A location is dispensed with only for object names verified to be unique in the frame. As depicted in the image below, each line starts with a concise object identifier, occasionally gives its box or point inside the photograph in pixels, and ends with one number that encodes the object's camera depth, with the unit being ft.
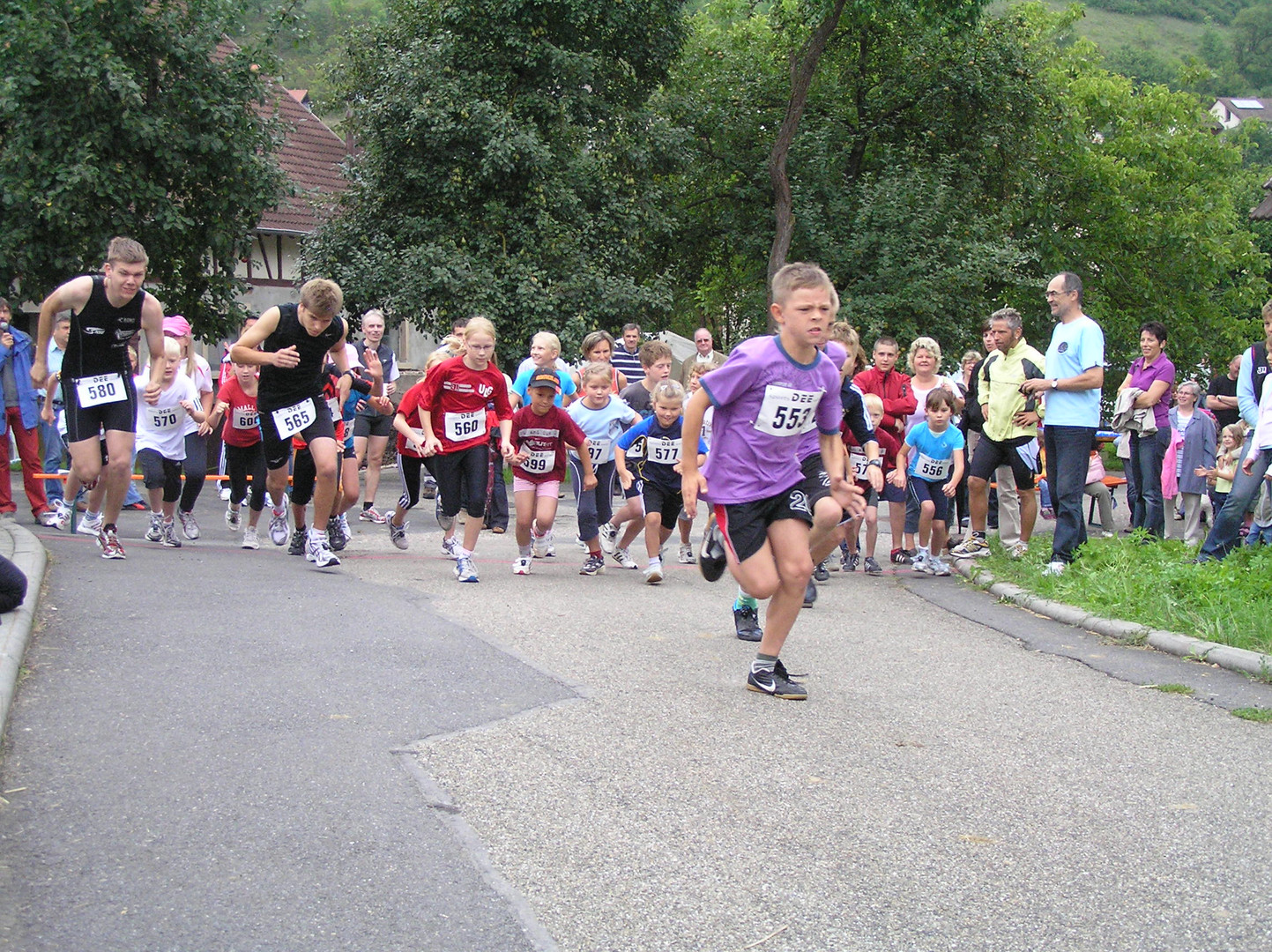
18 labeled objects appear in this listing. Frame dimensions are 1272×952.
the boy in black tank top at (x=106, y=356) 29.68
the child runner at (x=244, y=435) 36.04
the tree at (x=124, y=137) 59.41
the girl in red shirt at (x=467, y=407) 32.96
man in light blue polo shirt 33.30
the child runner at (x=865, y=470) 35.73
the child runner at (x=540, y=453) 33.86
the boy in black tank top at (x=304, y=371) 31.17
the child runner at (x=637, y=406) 35.81
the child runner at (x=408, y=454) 34.14
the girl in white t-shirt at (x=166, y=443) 35.76
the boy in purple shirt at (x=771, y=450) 20.66
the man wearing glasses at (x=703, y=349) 54.75
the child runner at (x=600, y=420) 36.68
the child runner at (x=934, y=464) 37.19
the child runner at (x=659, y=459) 34.04
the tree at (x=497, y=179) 69.46
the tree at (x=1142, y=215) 116.78
